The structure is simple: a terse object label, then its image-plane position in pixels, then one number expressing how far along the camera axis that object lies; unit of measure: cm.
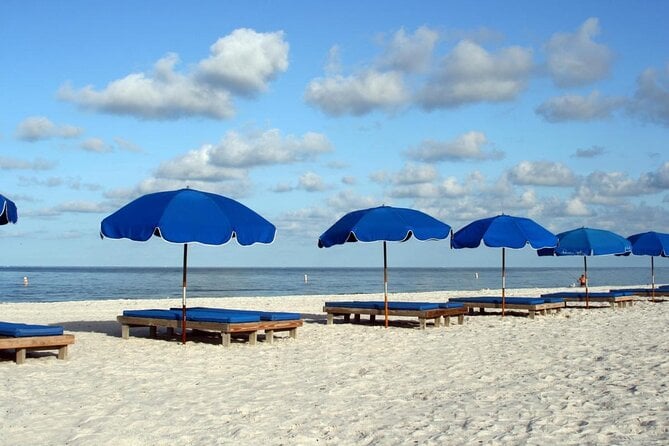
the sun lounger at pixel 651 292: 2382
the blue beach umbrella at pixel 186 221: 1034
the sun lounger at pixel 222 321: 1149
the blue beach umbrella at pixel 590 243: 1753
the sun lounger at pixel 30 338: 938
